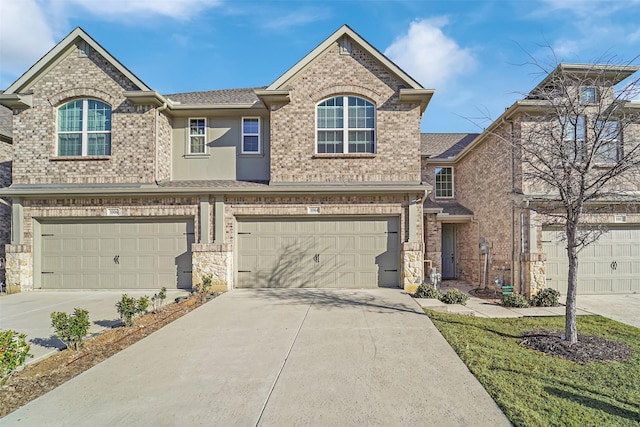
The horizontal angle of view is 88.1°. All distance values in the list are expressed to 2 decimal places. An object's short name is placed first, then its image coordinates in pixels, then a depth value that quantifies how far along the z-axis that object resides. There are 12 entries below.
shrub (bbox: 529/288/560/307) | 9.48
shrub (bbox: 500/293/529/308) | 9.34
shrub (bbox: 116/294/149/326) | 6.61
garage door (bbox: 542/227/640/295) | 10.88
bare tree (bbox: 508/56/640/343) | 5.84
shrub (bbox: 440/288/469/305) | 9.11
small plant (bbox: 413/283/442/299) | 9.16
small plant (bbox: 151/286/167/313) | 7.98
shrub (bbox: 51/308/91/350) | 5.37
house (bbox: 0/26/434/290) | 10.48
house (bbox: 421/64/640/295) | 10.50
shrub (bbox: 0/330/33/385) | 4.03
